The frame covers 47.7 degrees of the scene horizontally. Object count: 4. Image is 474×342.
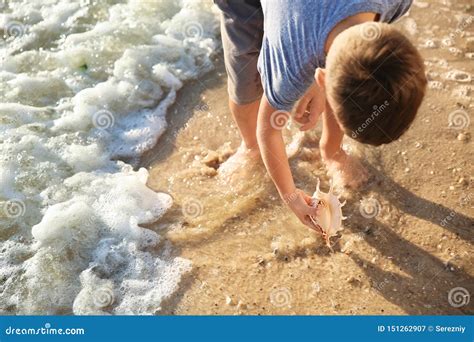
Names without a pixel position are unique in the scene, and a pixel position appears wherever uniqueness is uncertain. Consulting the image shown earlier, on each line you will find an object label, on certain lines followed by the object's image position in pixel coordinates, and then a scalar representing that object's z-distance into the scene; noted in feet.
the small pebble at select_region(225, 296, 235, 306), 8.28
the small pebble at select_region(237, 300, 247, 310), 8.23
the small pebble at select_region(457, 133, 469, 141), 10.23
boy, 5.42
